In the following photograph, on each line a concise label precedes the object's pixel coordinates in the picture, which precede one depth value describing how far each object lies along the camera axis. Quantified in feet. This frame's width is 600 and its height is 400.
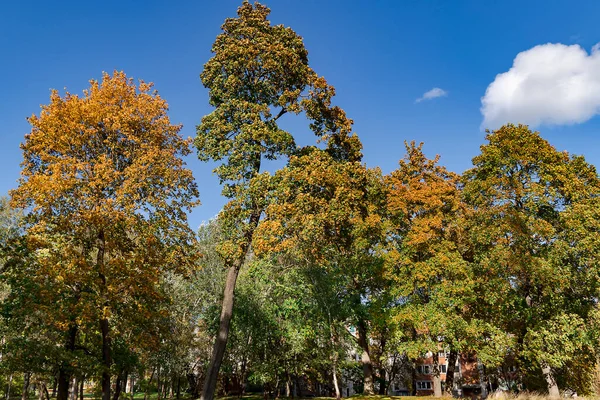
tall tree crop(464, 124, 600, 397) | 69.21
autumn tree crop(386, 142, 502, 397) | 76.07
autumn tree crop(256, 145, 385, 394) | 57.47
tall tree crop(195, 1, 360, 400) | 58.54
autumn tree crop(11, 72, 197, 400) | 50.83
